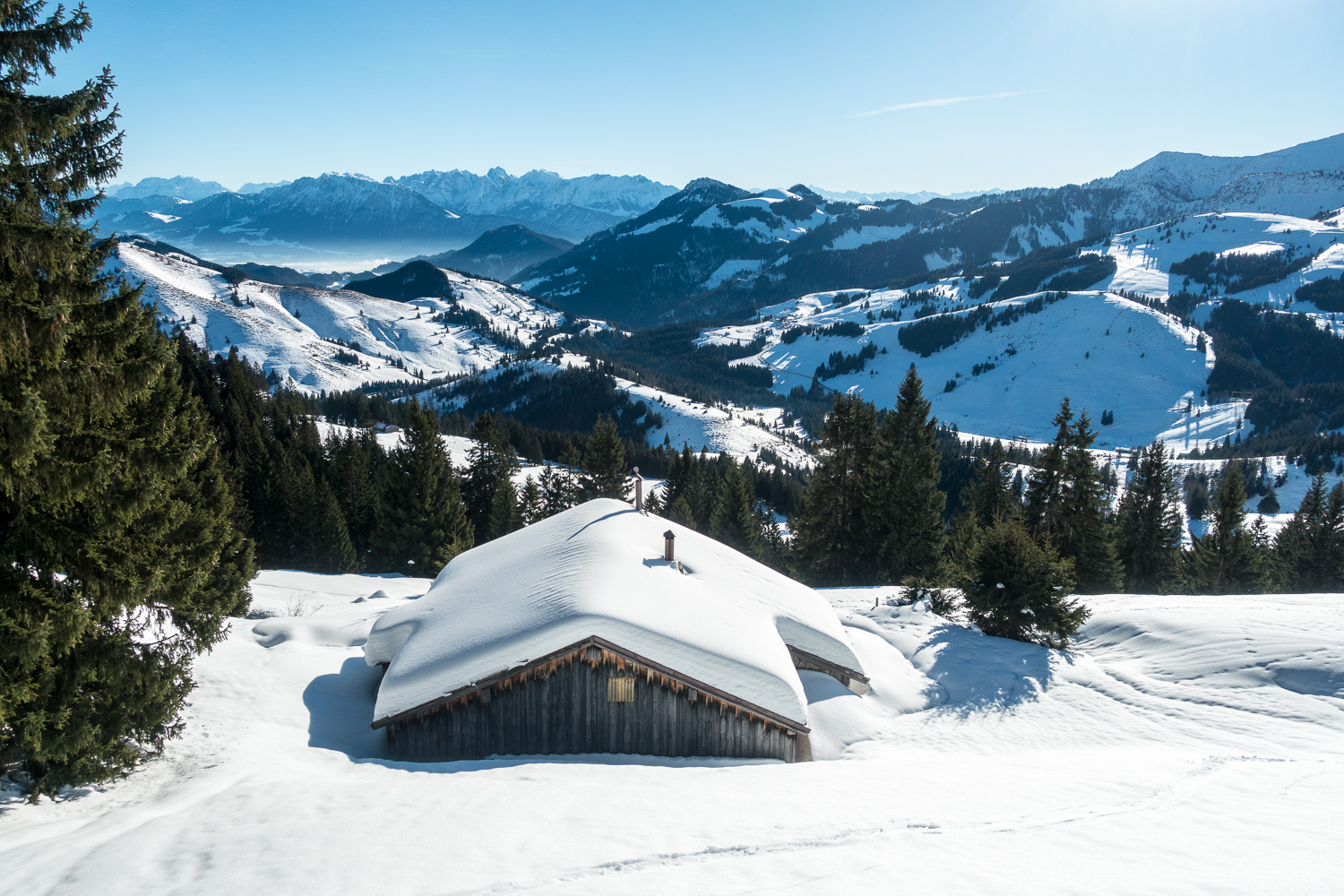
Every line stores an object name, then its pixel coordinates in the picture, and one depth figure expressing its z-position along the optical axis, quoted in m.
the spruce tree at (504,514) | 47.66
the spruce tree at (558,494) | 51.59
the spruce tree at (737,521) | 50.72
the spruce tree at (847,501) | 36.44
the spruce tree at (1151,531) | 40.56
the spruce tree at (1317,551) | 46.06
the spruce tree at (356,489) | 53.00
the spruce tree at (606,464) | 47.81
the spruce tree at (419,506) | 39.66
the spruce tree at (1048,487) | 33.84
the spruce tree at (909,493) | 35.28
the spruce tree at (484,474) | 52.16
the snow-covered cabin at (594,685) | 13.10
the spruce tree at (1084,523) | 33.78
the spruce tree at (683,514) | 51.30
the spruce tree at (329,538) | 46.41
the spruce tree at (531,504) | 49.34
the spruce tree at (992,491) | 43.19
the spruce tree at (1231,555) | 40.19
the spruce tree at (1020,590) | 21.31
